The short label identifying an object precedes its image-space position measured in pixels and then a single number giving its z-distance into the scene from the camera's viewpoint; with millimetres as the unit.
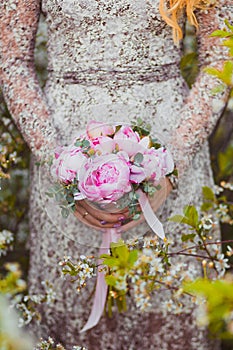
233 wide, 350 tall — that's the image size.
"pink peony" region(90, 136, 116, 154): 1579
